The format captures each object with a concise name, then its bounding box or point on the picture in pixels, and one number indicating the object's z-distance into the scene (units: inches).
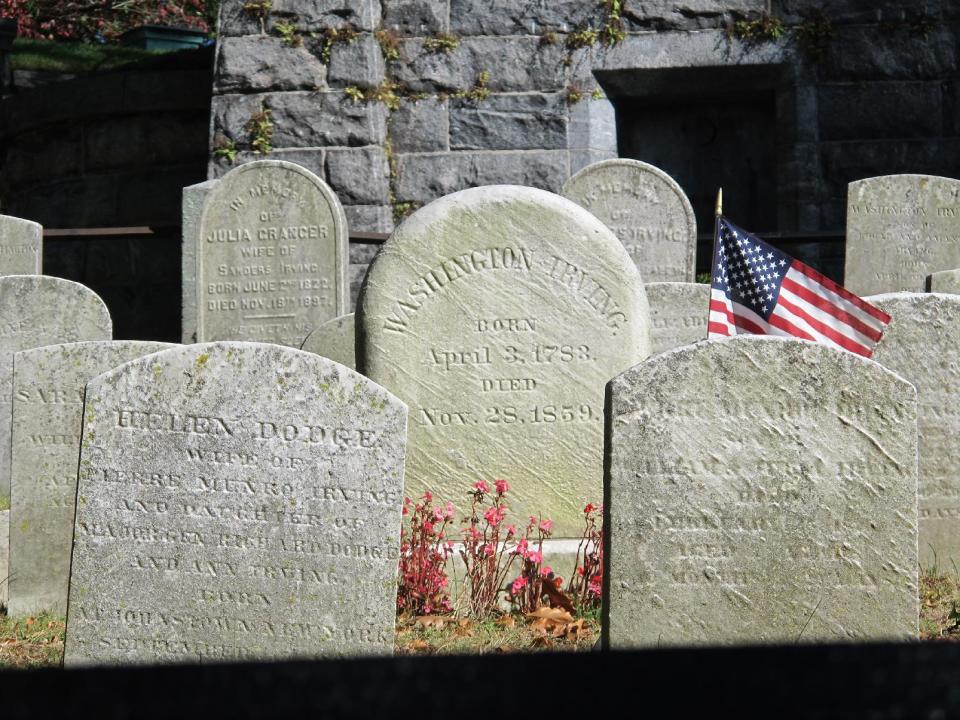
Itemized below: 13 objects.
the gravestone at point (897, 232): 316.5
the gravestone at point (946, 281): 253.0
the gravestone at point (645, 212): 315.6
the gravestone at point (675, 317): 252.7
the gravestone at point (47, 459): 184.7
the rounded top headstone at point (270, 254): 326.0
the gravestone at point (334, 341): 248.4
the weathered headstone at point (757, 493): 136.4
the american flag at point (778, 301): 174.9
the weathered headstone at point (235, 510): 138.9
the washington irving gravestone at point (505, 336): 195.6
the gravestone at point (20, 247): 333.4
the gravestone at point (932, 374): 182.1
